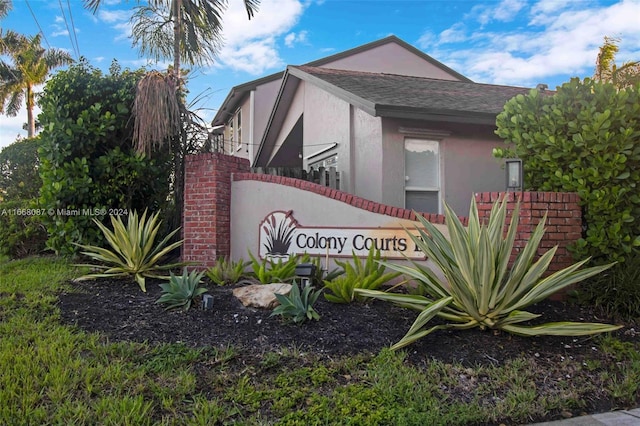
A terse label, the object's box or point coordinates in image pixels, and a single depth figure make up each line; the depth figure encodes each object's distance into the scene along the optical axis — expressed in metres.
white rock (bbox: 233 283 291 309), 4.81
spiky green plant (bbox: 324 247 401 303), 5.00
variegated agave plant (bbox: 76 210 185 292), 6.01
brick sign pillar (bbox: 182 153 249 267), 6.53
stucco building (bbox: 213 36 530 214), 8.08
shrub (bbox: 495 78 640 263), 5.12
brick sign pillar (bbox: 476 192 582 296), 5.29
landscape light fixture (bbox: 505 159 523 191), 5.46
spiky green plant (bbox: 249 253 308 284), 5.54
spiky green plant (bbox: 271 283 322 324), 4.40
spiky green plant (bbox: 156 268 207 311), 4.82
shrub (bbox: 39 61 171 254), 6.94
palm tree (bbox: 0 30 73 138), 32.75
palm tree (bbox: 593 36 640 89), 13.79
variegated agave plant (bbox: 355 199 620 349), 4.09
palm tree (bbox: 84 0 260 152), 13.02
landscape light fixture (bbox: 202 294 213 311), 4.77
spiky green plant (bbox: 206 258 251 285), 5.75
